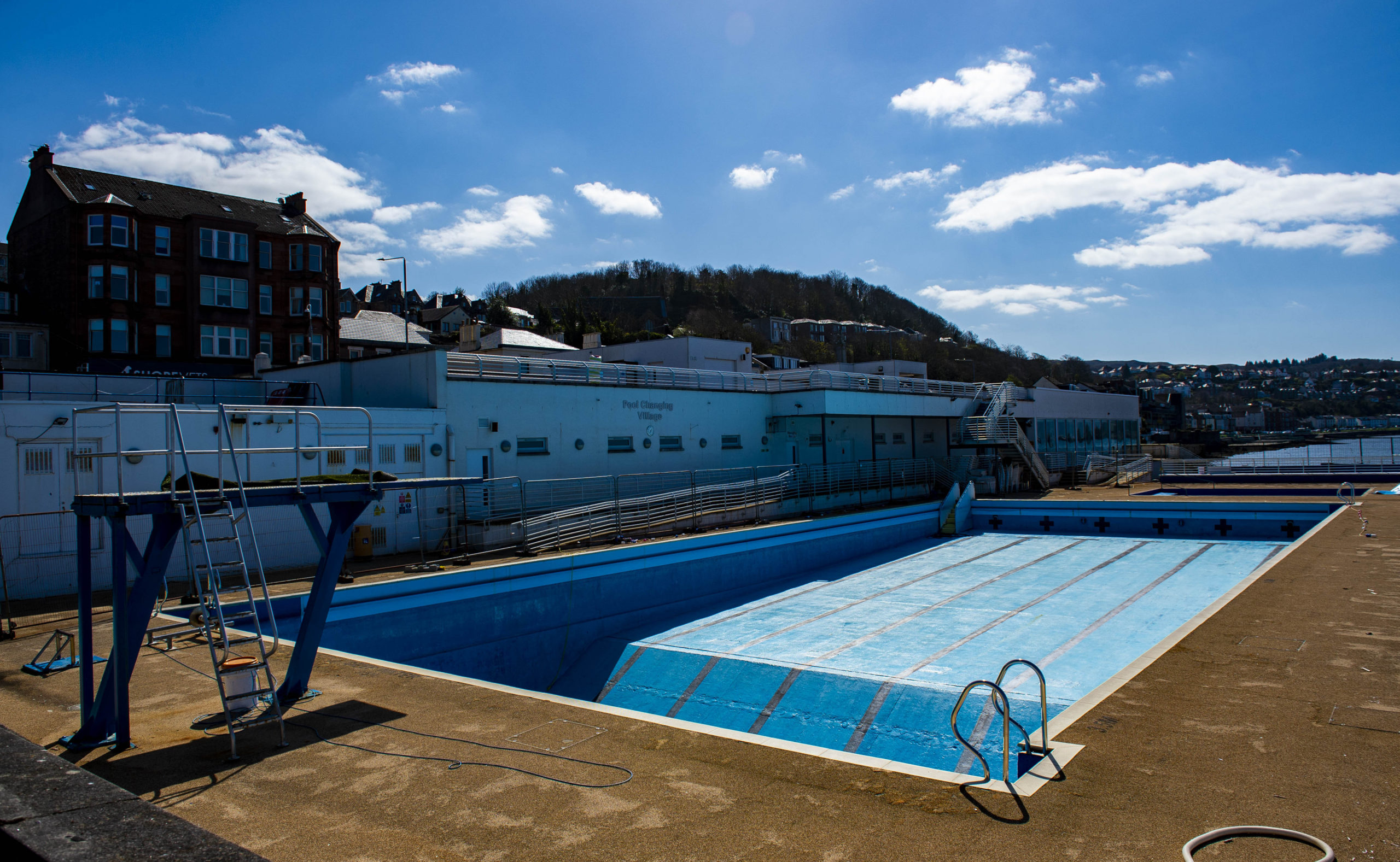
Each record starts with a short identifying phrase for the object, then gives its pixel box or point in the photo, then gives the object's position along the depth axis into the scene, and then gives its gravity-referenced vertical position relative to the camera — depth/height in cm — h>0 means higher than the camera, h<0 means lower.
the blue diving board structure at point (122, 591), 603 -116
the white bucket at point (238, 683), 648 -201
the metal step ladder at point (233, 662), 579 -182
